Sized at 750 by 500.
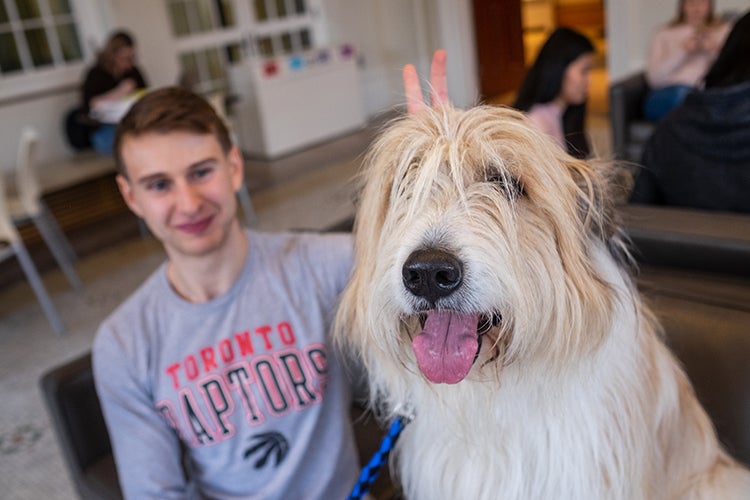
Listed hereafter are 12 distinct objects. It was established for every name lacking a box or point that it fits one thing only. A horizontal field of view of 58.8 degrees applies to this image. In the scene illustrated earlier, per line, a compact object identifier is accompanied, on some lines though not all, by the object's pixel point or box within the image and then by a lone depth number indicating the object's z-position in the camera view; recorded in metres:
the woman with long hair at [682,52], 4.20
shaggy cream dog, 0.99
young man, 1.32
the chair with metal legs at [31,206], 3.77
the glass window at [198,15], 6.87
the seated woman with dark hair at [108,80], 5.29
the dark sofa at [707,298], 1.31
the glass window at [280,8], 7.67
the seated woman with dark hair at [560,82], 3.01
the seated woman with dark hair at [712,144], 2.05
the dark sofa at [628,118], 4.16
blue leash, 1.23
